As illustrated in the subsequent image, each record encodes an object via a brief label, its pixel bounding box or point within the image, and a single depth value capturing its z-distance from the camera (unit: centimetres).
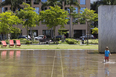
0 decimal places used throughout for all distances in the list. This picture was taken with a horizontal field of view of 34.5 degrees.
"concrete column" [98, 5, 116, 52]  1672
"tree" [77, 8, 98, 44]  5717
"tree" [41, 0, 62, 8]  4903
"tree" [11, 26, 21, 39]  5111
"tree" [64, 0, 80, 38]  5109
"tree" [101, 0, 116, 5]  5321
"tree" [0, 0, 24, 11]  5146
